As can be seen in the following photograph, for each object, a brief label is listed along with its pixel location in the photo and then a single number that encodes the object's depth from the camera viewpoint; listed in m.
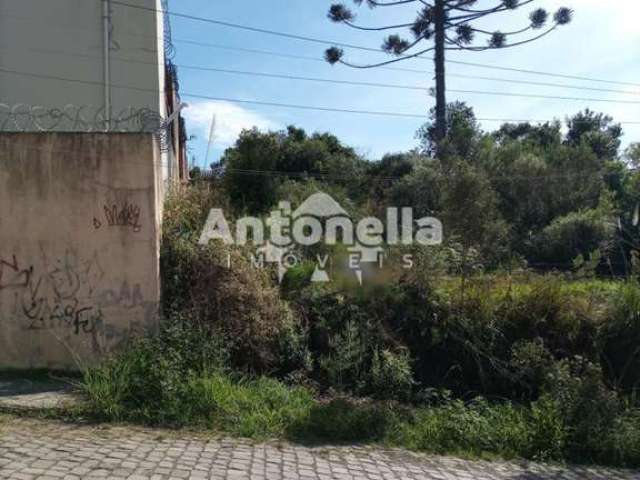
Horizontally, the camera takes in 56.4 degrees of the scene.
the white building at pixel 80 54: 10.49
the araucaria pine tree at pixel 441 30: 17.91
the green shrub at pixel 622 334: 8.19
